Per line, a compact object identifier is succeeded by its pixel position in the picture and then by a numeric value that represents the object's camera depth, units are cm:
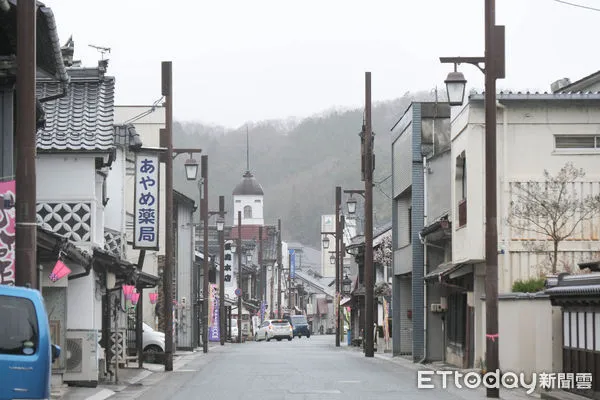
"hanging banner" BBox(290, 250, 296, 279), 14512
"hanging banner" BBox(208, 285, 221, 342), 7619
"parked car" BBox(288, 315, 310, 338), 10206
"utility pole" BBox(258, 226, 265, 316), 10676
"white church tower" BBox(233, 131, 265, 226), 16125
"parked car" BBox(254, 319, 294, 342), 8656
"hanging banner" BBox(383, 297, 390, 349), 5572
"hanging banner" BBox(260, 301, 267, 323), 11342
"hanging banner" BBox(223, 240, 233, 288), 8619
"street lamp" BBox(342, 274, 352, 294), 9276
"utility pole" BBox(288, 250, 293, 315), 14088
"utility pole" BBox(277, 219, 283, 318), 12319
